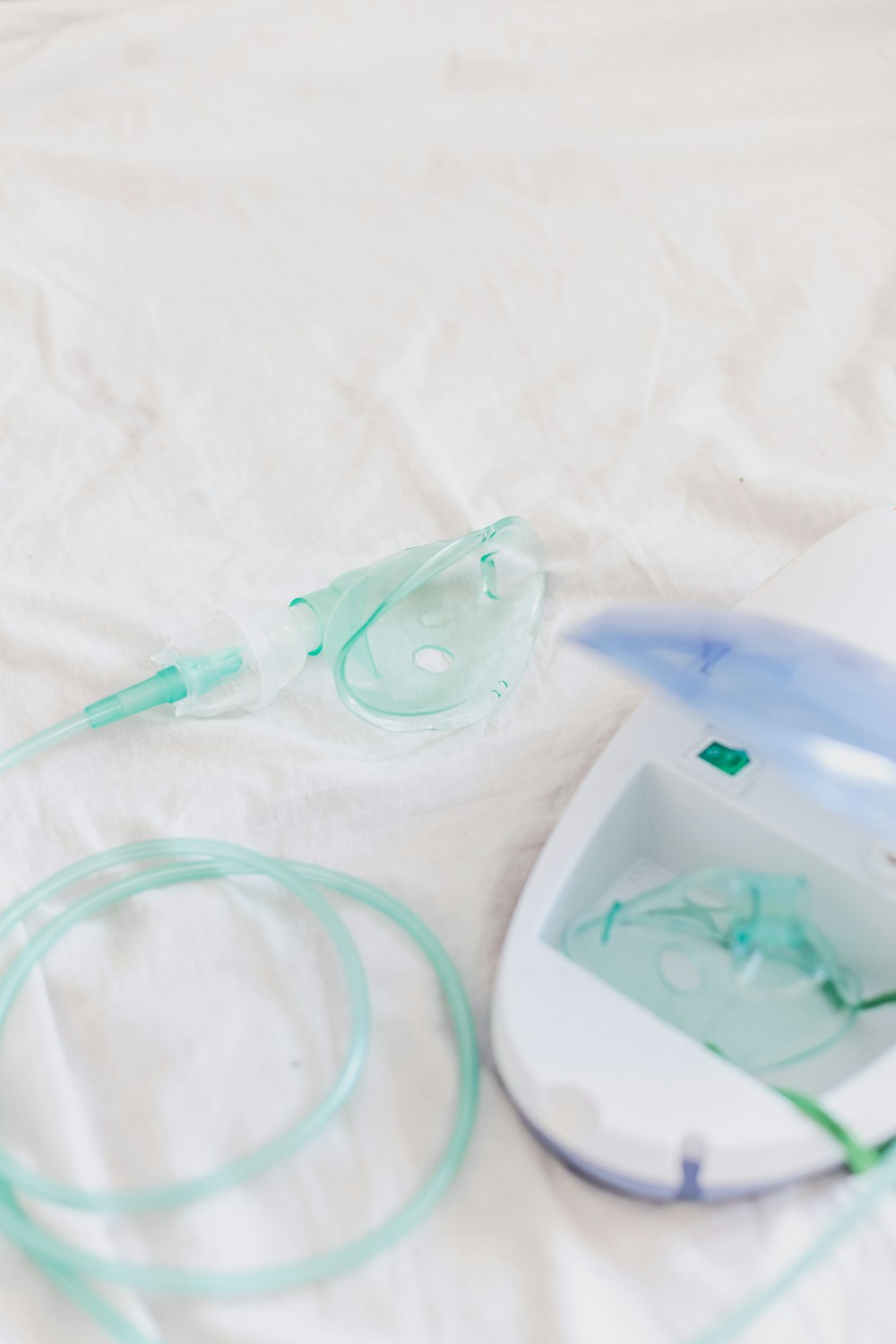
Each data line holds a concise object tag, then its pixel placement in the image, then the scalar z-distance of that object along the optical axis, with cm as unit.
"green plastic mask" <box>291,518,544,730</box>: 74
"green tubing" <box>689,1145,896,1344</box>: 49
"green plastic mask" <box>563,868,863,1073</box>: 55
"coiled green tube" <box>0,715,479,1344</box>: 50
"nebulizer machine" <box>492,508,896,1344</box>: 50
